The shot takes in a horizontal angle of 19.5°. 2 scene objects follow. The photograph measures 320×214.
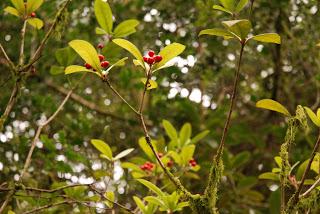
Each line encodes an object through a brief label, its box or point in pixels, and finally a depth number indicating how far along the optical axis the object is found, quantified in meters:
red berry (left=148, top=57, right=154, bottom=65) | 1.60
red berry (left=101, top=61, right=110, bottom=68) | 1.65
